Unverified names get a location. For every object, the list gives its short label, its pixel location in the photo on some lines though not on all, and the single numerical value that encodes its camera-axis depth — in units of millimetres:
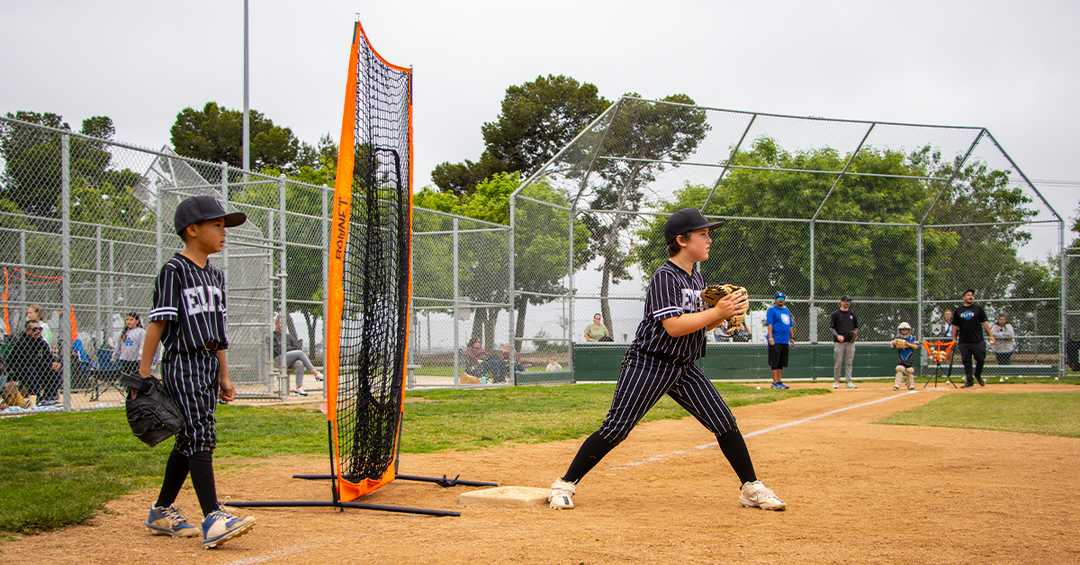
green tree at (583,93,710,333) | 16625
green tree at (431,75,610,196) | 48875
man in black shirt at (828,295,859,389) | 15745
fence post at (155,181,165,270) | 11613
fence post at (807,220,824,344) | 18542
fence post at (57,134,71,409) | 9641
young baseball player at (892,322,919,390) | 15594
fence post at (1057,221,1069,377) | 18406
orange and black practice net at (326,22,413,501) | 4125
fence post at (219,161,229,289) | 11589
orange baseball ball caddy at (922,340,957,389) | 16625
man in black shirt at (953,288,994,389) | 15734
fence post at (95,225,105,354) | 13138
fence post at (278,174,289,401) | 12312
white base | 4645
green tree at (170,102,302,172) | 50438
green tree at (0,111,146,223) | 9859
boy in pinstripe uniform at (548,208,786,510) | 4461
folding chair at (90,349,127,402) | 12898
